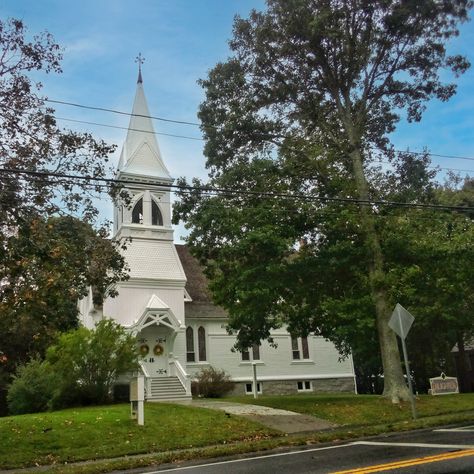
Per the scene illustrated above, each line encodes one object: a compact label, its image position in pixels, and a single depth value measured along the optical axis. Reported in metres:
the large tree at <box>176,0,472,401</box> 19.75
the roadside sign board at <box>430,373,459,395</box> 23.33
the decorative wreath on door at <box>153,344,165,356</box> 30.11
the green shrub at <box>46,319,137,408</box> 22.70
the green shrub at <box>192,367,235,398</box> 29.84
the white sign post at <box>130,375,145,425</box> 15.08
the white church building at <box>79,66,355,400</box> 29.80
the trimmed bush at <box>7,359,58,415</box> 24.39
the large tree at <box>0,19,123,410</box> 12.51
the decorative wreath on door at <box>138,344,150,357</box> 29.67
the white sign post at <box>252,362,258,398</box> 29.64
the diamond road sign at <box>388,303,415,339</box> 14.64
